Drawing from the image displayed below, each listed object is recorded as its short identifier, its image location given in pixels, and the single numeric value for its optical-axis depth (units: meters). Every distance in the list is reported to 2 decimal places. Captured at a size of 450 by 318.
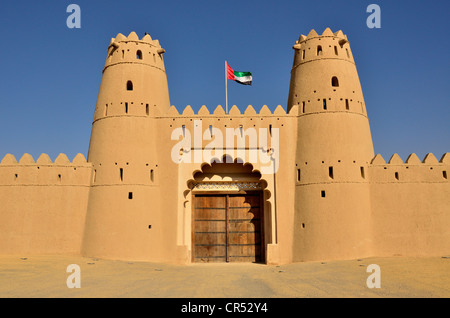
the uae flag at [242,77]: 22.14
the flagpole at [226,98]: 20.78
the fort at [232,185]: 18.59
